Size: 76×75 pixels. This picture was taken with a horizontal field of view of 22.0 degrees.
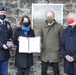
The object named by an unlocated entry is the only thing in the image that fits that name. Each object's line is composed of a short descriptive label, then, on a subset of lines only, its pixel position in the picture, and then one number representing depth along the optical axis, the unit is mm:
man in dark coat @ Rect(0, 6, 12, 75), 3800
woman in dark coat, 3942
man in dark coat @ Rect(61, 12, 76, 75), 3609
